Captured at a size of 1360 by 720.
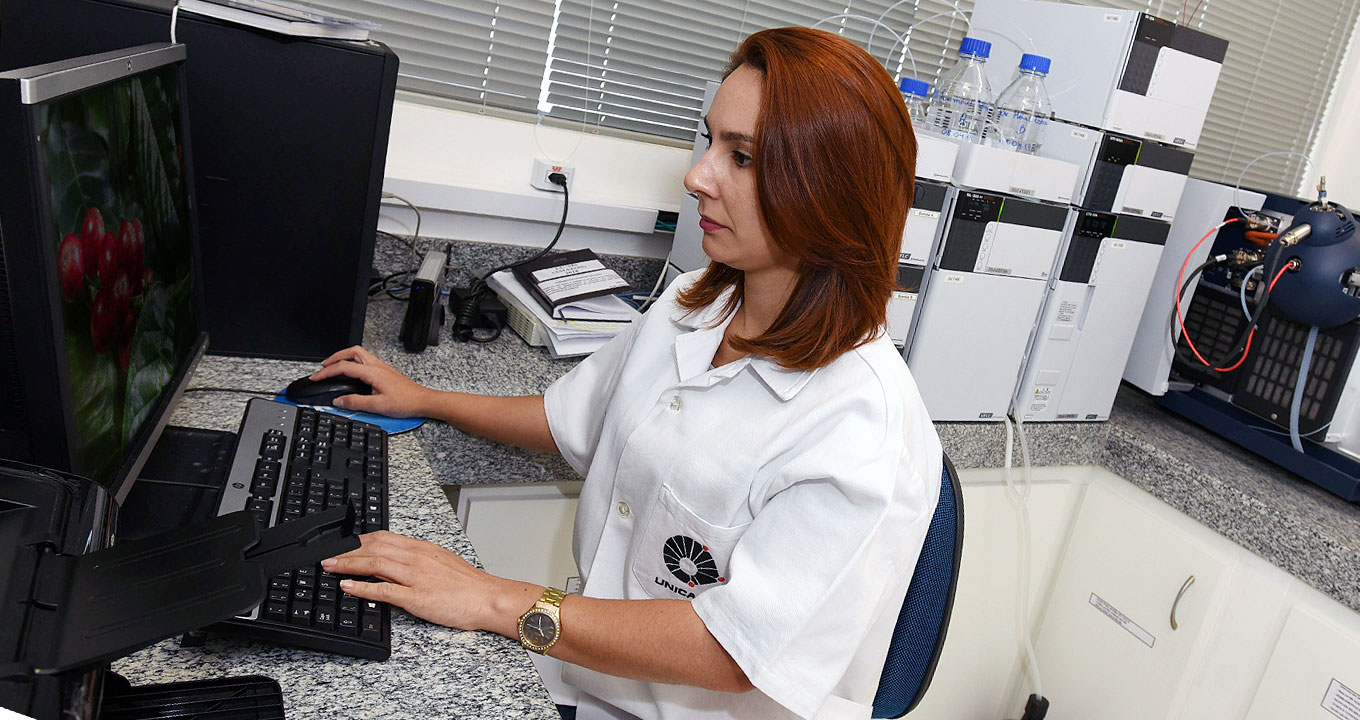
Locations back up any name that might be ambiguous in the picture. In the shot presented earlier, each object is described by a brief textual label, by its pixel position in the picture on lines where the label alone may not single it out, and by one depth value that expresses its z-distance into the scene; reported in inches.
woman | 31.7
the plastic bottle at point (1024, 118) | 63.1
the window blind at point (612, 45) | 66.1
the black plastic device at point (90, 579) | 19.7
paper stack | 58.0
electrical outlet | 69.1
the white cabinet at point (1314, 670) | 55.6
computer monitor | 24.0
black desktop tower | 43.4
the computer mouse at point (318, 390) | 45.3
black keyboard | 27.8
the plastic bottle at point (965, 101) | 63.3
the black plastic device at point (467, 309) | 58.5
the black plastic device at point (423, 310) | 53.4
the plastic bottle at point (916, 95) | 58.0
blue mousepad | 45.3
